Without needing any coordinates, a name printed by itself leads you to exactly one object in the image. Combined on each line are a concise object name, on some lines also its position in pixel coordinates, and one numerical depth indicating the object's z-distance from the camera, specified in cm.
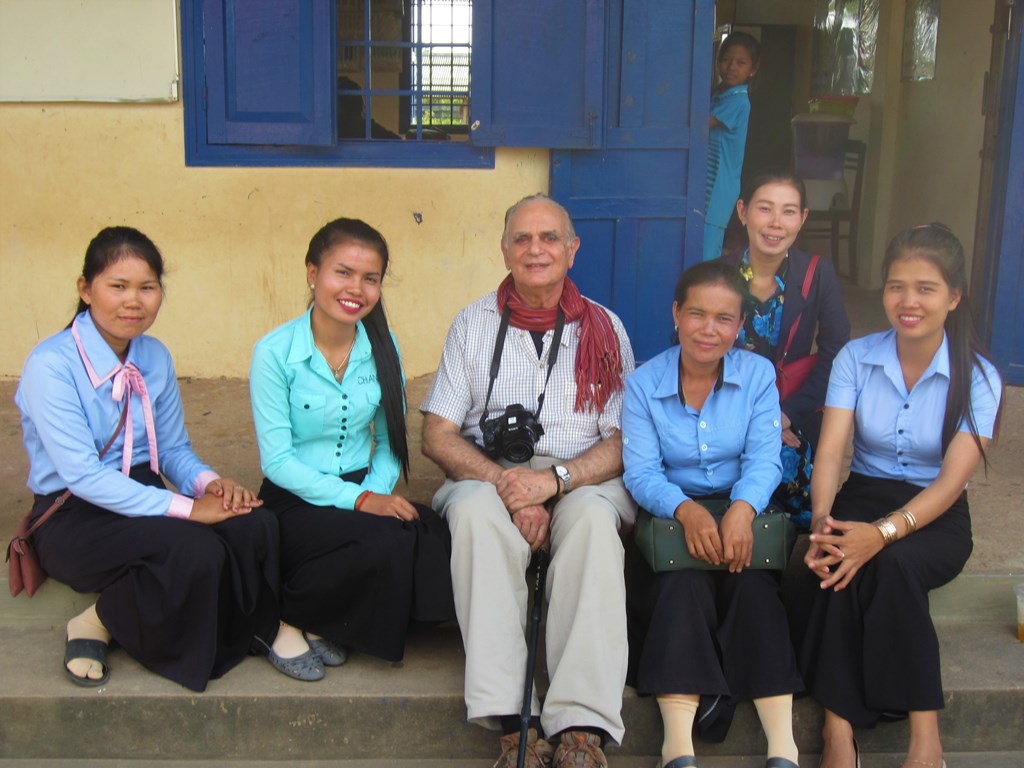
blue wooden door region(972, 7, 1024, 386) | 529
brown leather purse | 305
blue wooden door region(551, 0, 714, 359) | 516
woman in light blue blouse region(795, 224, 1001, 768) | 287
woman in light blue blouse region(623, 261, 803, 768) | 288
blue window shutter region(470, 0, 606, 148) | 510
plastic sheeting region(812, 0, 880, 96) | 895
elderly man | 281
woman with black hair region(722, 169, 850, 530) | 356
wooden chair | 866
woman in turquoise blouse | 299
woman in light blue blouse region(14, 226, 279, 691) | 291
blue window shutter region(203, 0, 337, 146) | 504
